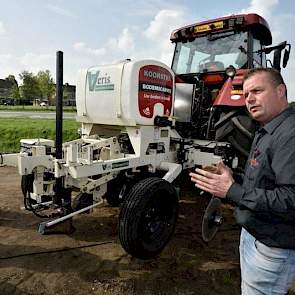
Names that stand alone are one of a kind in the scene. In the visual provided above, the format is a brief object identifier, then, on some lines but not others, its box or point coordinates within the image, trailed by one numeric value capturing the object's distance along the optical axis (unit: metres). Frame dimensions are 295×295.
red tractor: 4.04
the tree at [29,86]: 41.88
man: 1.44
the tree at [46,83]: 38.91
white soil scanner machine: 3.09
